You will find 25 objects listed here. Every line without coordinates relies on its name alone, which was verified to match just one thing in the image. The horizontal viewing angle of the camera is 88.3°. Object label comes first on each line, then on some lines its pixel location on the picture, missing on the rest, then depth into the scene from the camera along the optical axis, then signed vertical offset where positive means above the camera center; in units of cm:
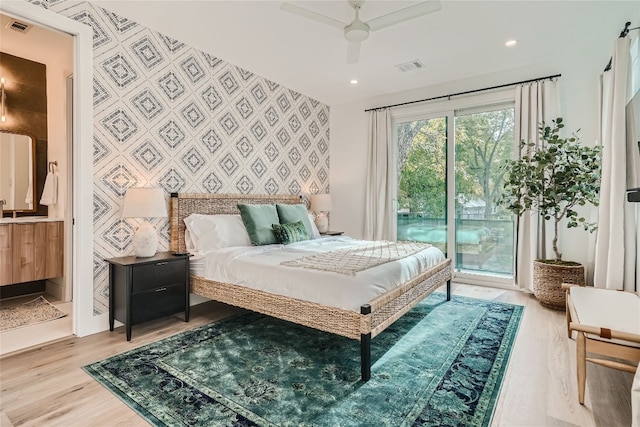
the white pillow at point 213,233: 344 -27
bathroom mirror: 381 +37
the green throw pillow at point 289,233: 373 -28
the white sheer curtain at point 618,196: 294 +18
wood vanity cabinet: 351 -53
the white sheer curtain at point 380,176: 529 +55
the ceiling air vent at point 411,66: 405 +183
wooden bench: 178 -66
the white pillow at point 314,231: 434 -29
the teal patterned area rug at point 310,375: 176 -109
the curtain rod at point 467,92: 406 +167
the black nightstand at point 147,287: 272 -72
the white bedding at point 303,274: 226 -51
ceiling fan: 238 +148
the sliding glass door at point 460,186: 453 +38
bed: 216 -72
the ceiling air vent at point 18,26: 317 +175
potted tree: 340 +26
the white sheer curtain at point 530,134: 399 +99
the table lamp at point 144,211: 287 -5
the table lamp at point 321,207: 525 +3
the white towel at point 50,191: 385 +15
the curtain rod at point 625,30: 301 +170
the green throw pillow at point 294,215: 407 -8
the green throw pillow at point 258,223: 363 -17
